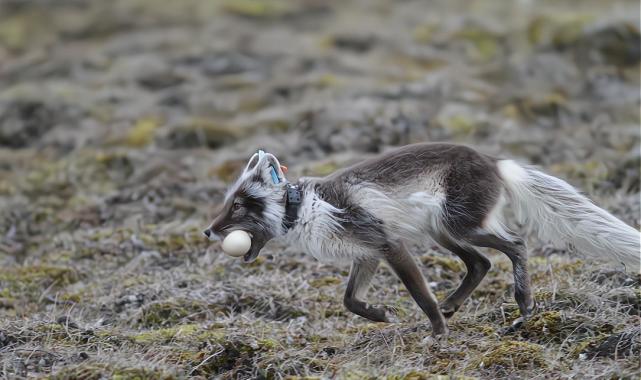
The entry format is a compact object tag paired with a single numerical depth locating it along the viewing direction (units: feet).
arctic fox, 40.70
